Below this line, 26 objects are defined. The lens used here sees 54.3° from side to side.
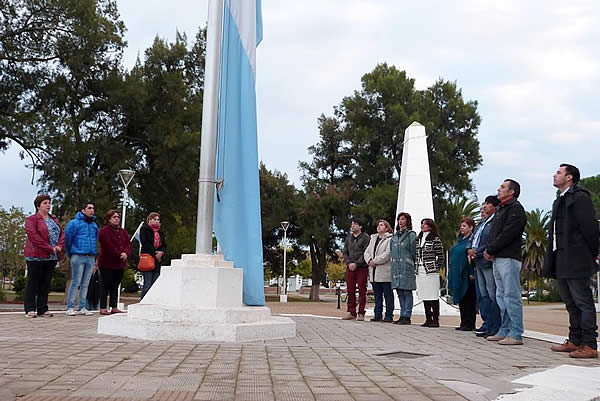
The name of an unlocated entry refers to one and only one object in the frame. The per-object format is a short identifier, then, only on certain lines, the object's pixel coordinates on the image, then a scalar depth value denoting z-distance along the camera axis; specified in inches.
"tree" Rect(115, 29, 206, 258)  896.3
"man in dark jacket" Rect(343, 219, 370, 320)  414.6
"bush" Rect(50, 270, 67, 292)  1567.4
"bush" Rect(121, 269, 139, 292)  1868.0
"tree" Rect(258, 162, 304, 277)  1535.4
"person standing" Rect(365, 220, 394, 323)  403.5
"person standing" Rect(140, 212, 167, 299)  396.2
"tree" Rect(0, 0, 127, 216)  806.5
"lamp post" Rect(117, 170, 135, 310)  655.8
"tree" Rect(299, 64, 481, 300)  1368.1
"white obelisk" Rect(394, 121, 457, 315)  657.0
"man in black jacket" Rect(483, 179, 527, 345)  266.5
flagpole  271.0
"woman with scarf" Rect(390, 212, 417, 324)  381.4
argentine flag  289.7
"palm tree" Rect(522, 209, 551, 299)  2128.4
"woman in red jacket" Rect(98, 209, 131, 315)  382.9
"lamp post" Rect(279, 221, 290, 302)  1250.2
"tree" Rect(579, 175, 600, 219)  3176.7
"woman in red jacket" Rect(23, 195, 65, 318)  339.6
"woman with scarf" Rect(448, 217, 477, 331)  348.8
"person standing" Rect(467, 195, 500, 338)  302.9
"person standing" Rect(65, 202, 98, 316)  369.7
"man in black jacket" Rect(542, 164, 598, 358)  229.3
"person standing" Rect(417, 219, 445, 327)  380.2
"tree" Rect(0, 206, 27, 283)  1458.2
